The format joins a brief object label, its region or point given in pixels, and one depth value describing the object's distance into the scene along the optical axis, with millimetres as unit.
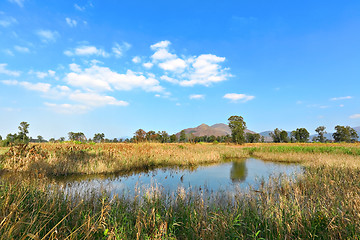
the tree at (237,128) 49653
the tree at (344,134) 75500
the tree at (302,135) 86125
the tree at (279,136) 84431
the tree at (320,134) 86188
